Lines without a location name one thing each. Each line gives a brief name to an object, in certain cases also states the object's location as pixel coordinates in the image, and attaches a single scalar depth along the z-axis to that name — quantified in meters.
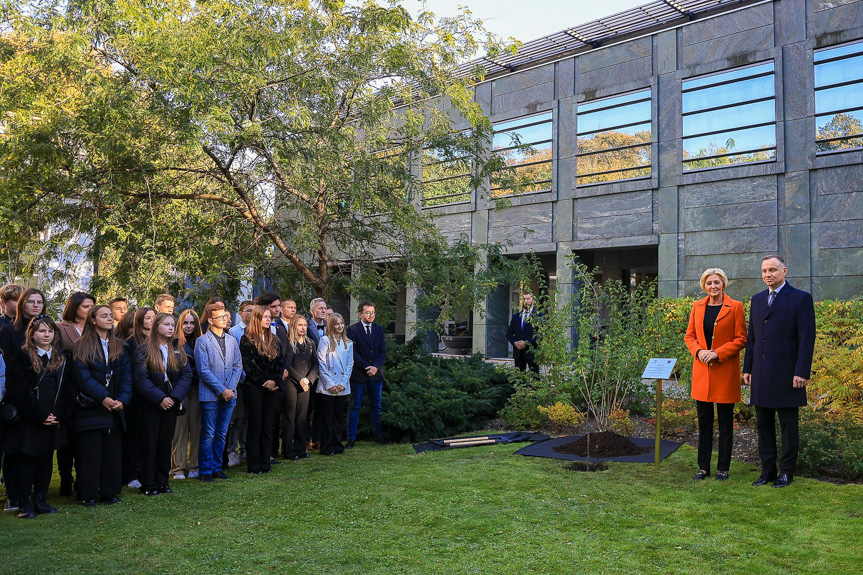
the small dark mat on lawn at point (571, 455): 8.67
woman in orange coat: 7.50
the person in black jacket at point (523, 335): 13.06
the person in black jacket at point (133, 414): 7.62
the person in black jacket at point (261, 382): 8.52
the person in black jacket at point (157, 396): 7.36
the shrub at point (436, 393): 10.52
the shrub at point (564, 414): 10.41
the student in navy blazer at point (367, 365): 10.52
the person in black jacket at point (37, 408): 6.40
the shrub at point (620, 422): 9.94
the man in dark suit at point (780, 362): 7.04
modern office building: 15.48
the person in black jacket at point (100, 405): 6.92
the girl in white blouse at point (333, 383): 9.84
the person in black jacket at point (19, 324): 6.89
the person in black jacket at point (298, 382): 9.41
